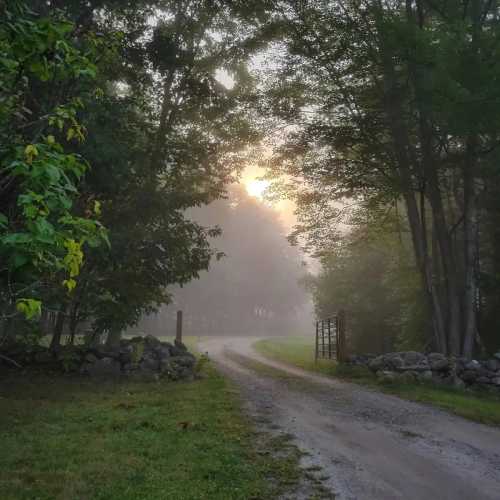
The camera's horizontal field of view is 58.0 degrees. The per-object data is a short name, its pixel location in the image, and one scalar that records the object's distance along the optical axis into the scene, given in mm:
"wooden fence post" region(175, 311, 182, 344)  22209
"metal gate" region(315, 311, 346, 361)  16641
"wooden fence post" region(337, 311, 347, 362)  16625
